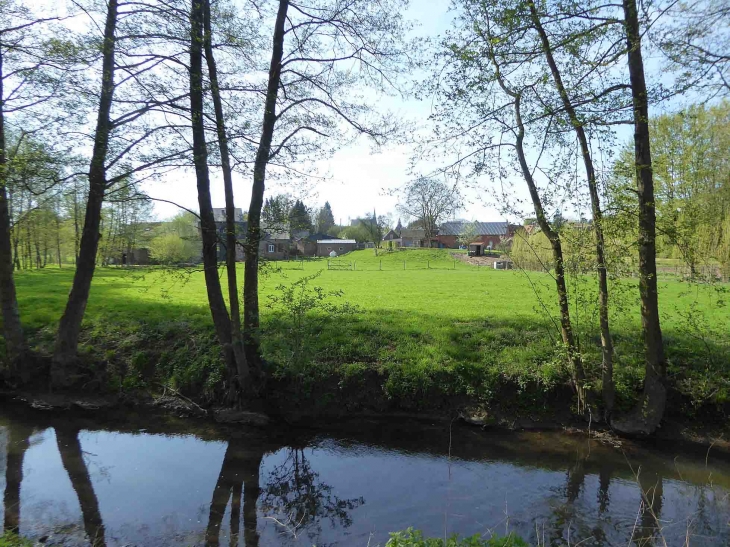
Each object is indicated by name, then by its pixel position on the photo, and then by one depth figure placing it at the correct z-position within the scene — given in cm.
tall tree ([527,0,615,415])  777
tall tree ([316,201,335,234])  9729
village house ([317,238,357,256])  7500
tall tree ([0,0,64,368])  892
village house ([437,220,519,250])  7012
